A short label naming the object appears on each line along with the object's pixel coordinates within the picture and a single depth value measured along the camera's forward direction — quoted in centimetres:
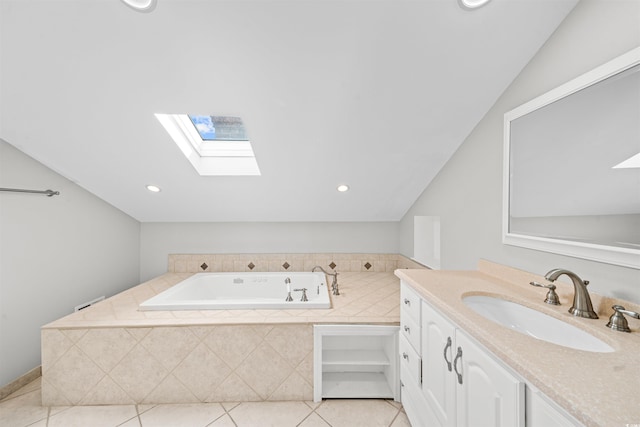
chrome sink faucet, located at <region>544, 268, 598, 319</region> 93
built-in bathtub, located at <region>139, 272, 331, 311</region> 283
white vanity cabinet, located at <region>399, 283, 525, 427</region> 76
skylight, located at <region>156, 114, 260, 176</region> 226
